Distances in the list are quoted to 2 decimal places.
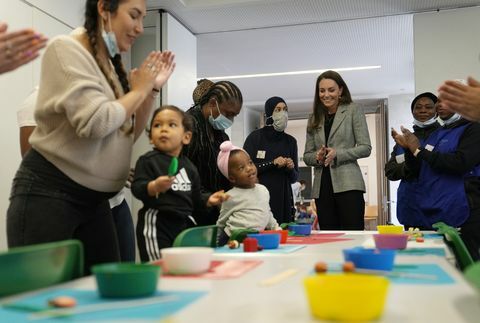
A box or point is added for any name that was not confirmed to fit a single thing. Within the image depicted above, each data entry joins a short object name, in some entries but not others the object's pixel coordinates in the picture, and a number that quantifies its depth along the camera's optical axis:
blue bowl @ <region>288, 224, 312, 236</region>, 2.11
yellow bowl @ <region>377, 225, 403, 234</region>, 1.87
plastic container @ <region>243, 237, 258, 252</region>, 1.43
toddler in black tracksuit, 1.75
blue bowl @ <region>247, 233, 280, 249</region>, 1.49
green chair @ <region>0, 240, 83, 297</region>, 0.85
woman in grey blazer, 3.03
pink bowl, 1.42
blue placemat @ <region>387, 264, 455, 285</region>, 0.92
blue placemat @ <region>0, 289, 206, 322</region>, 0.67
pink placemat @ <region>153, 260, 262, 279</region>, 0.99
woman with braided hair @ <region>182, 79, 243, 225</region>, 2.44
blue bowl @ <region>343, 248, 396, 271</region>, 0.98
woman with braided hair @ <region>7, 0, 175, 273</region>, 1.39
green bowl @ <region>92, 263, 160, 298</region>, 0.77
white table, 0.67
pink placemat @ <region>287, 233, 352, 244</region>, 1.82
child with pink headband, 2.39
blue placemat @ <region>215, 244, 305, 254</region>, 1.44
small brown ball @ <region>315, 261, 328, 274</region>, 0.97
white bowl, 0.99
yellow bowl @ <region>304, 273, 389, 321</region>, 0.64
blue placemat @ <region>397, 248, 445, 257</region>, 1.33
